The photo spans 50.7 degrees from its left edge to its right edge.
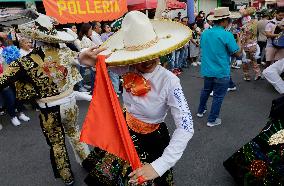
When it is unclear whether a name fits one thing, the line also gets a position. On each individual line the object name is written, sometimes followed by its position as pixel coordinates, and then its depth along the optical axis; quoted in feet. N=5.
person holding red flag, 5.62
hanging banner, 29.53
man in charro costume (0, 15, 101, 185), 9.05
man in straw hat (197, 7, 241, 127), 13.85
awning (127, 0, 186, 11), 39.42
